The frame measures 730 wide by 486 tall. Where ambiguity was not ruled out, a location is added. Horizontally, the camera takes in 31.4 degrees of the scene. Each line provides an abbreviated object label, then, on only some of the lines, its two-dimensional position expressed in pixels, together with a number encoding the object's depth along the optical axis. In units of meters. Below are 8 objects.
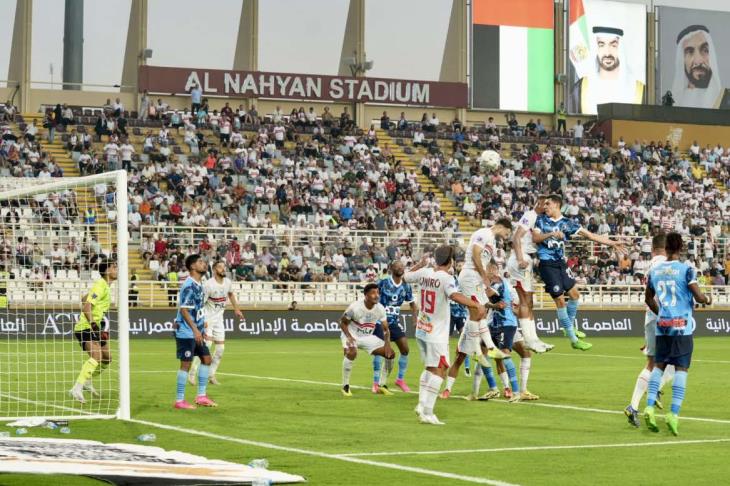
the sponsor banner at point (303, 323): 36.12
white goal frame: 16.83
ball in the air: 28.31
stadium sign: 58.31
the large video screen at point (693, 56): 71.31
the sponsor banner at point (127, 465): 9.93
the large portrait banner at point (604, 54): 69.00
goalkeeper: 18.98
